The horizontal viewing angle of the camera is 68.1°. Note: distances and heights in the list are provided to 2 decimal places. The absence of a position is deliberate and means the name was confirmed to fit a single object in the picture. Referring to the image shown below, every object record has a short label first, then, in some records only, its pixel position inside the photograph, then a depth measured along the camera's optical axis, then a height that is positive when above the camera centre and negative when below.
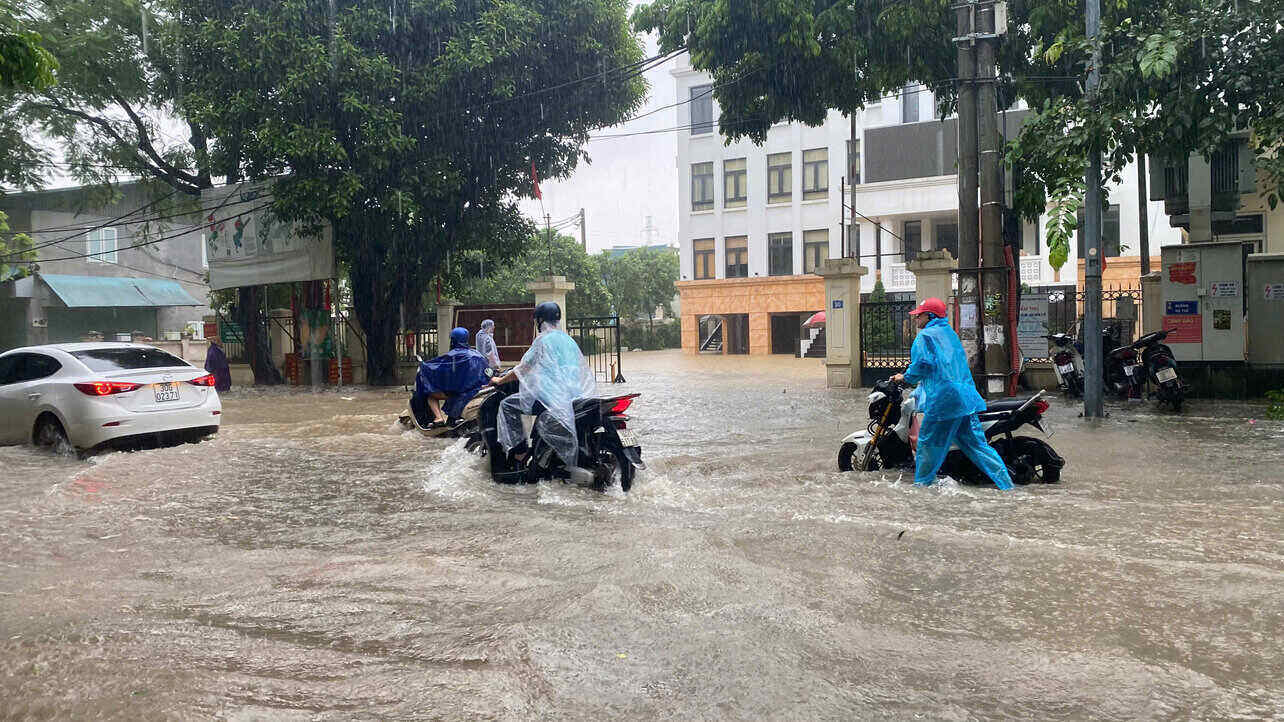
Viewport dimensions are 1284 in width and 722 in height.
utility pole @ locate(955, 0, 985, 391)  10.61 +1.52
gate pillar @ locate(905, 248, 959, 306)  16.27 +1.08
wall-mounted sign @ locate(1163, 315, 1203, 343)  13.57 +0.02
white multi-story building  35.69 +5.17
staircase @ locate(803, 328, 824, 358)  39.00 -0.36
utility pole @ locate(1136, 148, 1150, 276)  21.05 +2.44
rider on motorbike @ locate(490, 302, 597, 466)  7.23 -0.32
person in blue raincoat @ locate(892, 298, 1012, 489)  6.77 -0.47
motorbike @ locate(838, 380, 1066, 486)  7.11 -0.84
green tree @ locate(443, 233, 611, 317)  50.78 +3.63
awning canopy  32.56 +2.18
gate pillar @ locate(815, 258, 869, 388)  17.95 +0.30
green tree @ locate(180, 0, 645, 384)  17.67 +4.89
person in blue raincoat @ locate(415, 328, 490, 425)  10.70 -0.34
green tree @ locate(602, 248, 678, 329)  61.16 +3.98
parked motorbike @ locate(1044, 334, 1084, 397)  14.02 -0.46
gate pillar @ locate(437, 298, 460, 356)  21.45 +0.52
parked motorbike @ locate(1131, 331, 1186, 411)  12.04 -0.51
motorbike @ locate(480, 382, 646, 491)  7.20 -0.88
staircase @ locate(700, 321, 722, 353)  47.28 -0.14
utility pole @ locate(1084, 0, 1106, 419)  11.11 +0.75
